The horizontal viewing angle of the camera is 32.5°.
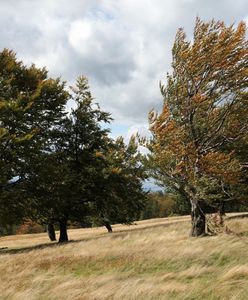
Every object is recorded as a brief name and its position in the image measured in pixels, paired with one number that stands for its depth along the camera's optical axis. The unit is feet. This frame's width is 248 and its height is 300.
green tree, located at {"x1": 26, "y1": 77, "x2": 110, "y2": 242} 89.56
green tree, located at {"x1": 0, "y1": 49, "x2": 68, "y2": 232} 75.55
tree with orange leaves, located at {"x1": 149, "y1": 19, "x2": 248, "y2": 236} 58.90
